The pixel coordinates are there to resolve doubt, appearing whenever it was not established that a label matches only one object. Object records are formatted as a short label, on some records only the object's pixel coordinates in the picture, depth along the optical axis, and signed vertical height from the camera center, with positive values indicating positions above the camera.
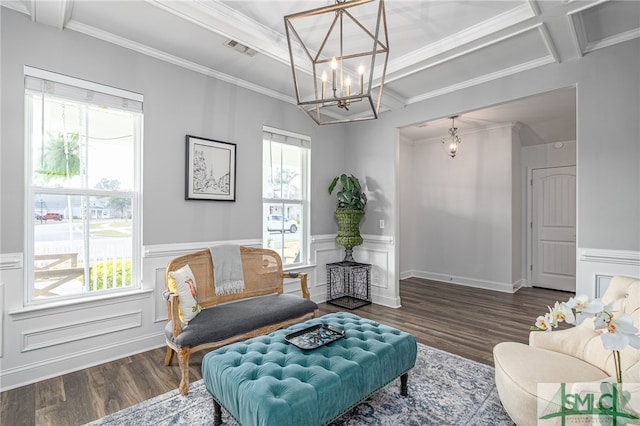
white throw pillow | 2.54 -0.66
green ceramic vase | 4.56 -0.19
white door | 5.47 -0.25
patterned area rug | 1.98 -1.30
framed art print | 3.27 +0.48
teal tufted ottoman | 1.52 -0.88
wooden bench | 2.42 -0.86
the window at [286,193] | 4.08 +0.28
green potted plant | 4.55 +0.06
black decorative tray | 2.02 -0.84
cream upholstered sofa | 1.68 -0.88
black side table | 4.64 -1.07
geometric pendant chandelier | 1.74 +1.63
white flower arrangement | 0.94 -0.35
